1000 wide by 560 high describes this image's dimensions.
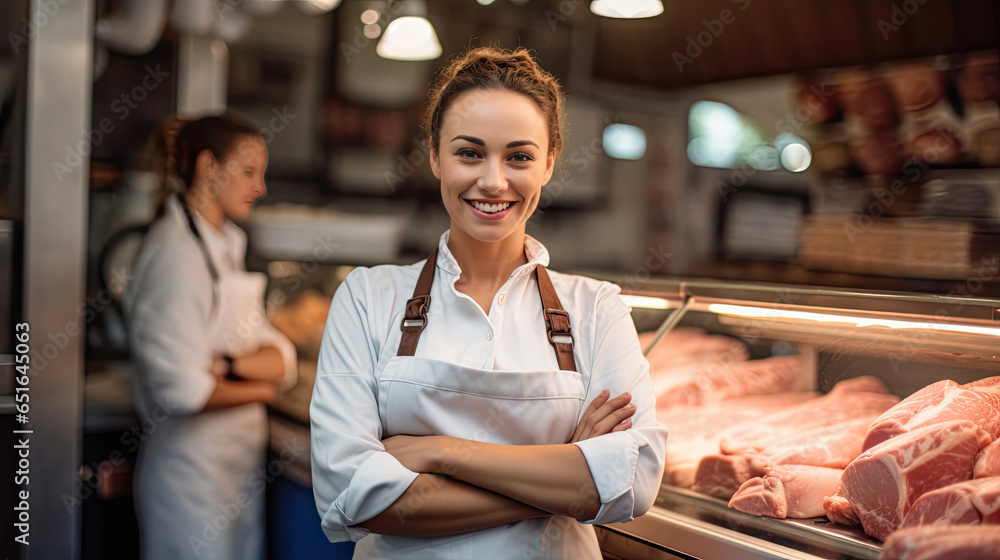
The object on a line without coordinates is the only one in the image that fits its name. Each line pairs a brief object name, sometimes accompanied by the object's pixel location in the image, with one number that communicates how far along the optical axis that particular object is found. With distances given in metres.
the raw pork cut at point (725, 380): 2.23
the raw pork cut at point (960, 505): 1.31
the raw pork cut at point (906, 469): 1.48
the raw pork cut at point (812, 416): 1.91
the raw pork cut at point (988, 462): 1.47
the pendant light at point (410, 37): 3.18
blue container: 2.41
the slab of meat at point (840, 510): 1.59
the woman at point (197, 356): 2.20
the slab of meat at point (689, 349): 2.37
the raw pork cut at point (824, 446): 1.79
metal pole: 2.05
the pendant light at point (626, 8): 2.81
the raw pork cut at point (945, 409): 1.59
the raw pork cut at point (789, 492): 1.67
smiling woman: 1.33
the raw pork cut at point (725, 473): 1.80
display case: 1.61
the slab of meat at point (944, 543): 1.18
